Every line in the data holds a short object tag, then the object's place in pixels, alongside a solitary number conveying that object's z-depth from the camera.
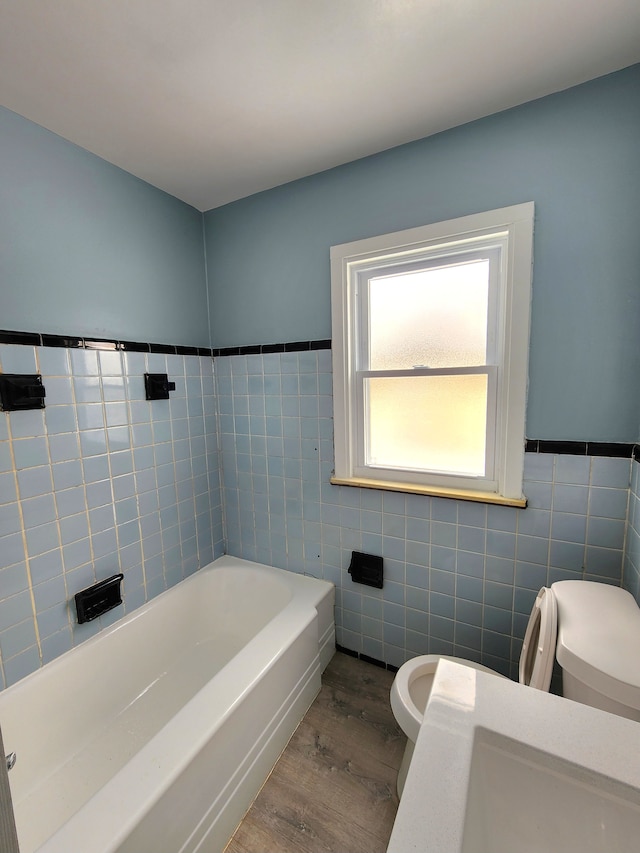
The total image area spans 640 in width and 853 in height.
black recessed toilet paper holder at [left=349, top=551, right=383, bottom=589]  1.73
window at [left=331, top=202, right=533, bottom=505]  1.39
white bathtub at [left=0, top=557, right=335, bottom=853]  0.93
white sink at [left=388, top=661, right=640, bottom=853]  0.53
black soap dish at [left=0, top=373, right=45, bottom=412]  1.22
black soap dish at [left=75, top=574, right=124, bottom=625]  1.45
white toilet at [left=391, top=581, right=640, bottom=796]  0.84
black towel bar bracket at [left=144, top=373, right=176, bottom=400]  1.71
